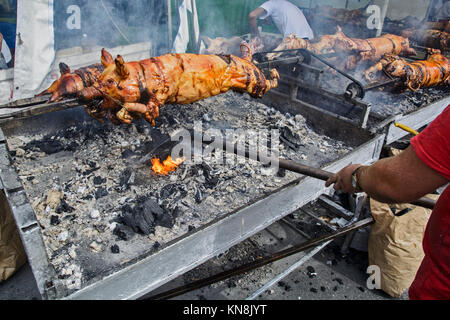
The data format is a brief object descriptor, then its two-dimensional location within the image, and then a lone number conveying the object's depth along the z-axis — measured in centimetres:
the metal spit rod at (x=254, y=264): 207
